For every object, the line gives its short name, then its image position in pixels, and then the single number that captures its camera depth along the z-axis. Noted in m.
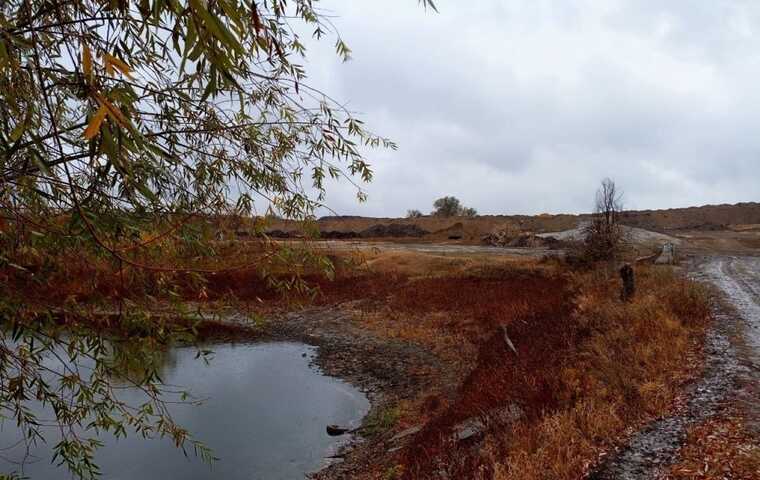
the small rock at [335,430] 11.46
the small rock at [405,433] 10.16
